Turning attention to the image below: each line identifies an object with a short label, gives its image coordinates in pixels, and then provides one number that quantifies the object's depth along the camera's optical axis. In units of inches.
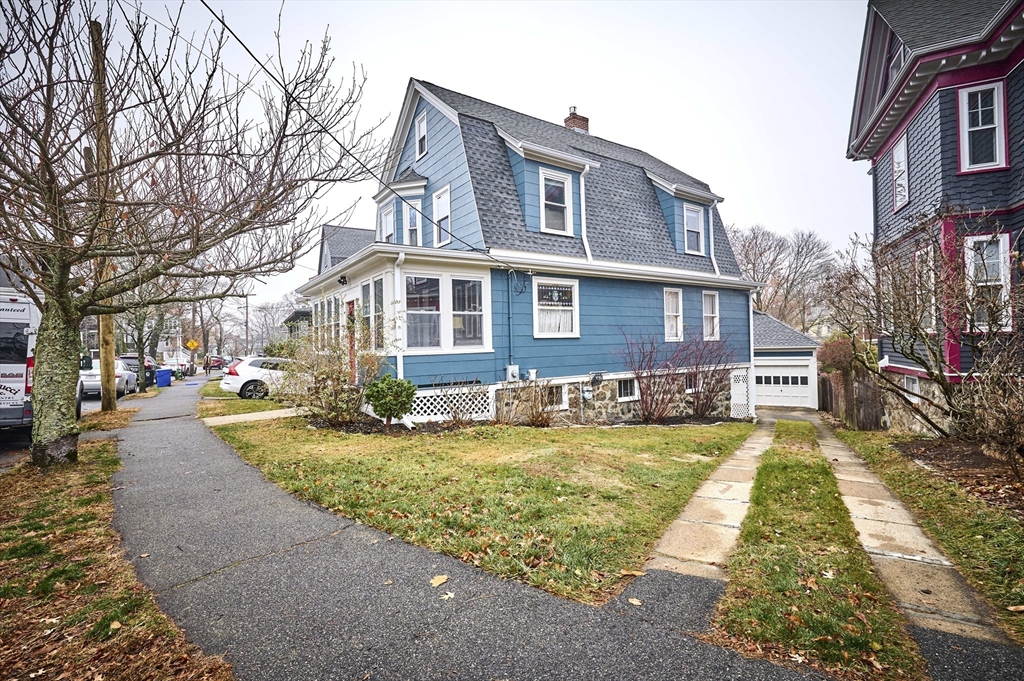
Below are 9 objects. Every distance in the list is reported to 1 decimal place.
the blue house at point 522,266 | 410.6
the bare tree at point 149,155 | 156.5
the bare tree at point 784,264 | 1547.7
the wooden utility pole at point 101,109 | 160.9
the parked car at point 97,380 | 681.6
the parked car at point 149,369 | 1005.8
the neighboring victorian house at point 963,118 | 377.4
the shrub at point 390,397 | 366.0
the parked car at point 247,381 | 646.5
